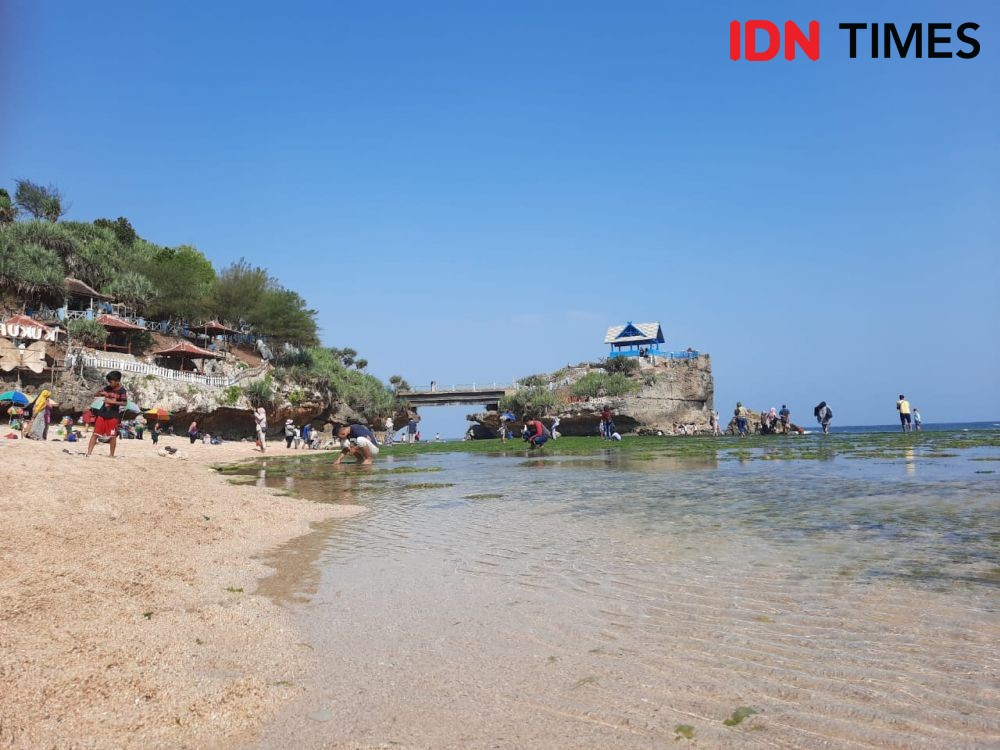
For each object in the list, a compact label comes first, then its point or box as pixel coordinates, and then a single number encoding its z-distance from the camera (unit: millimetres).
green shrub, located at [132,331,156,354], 42906
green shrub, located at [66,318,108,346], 36750
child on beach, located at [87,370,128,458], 13789
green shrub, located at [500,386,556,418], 56656
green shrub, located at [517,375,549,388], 62500
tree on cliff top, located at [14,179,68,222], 61719
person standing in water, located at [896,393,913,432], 34969
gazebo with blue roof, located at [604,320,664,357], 67812
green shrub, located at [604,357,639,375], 59500
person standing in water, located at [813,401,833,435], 42406
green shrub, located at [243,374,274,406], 40969
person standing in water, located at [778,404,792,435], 49344
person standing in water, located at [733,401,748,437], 47741
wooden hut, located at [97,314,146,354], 39000
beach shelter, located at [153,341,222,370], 40062
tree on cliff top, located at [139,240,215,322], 47750
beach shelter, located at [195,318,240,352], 46041
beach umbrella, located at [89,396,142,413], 14984
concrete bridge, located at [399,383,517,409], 70375
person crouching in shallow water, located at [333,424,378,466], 22375
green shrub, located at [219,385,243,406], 39125
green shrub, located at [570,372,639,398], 55875
